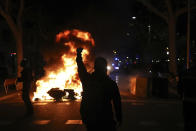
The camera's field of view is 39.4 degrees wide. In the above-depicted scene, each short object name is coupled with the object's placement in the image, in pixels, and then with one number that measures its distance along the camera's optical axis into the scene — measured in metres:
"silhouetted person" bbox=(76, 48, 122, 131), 3.69
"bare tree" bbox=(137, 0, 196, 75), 18.66
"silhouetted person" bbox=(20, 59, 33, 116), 9.05
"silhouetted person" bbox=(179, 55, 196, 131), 3.79
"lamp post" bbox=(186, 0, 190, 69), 17.39
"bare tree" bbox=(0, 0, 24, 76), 18.94
